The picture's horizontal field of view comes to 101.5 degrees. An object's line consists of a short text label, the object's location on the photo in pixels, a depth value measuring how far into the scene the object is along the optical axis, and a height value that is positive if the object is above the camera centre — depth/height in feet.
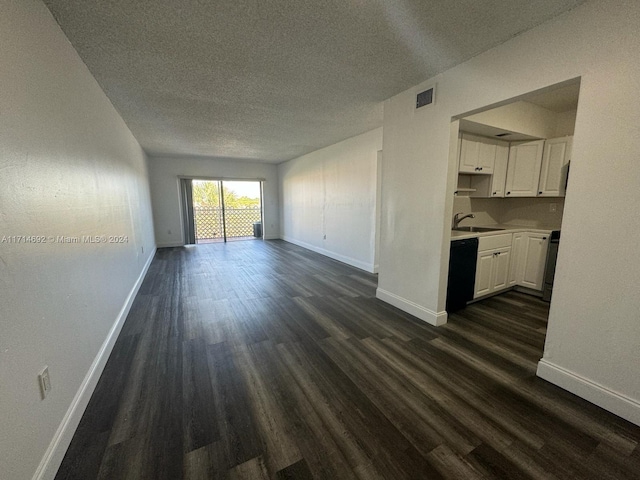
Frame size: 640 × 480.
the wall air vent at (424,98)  8.00 +3.25
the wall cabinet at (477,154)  9.92 +1.90
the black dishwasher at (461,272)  8.96 -2.46
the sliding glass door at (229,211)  26.99 -0.89
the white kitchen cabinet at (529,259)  10.43 -2.32
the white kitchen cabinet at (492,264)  9.91 -2.42
